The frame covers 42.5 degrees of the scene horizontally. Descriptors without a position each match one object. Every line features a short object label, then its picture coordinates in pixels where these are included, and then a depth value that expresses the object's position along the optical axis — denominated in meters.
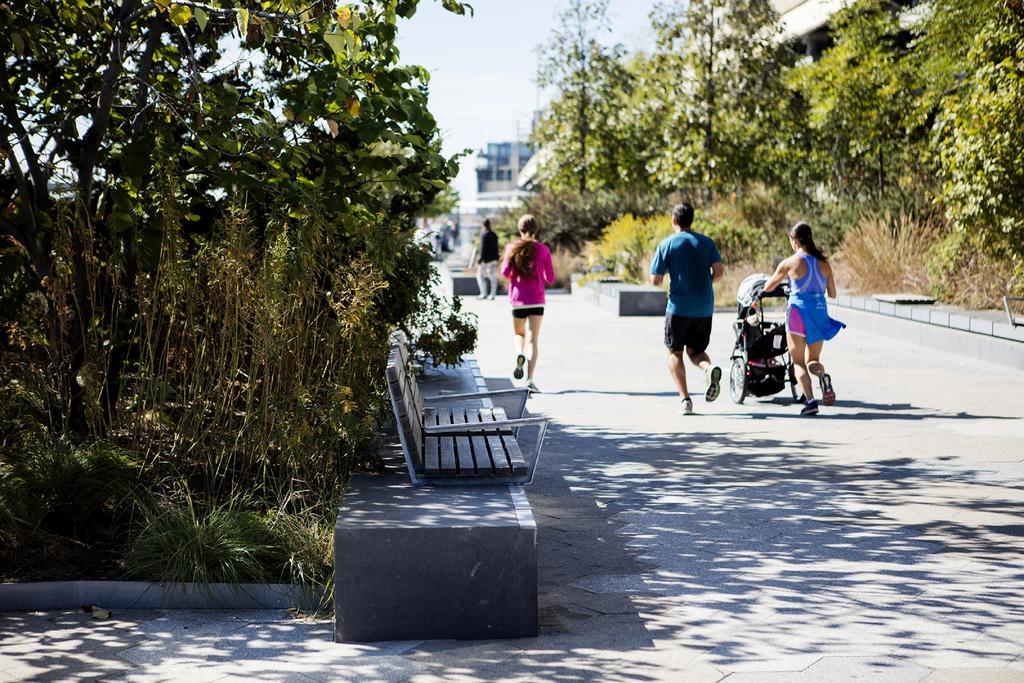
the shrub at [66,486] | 6.13
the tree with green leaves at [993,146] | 14.84
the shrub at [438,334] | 11.35
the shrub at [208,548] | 5.63
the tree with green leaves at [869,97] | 27.12
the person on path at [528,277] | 13.07
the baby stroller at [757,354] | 11.66
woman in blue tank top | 11.20
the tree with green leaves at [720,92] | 30.83
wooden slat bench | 6.08
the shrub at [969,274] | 17.16
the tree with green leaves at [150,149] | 7.07
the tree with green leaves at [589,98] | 37.56
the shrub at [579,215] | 35.34
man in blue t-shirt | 11.22
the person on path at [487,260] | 28.31
